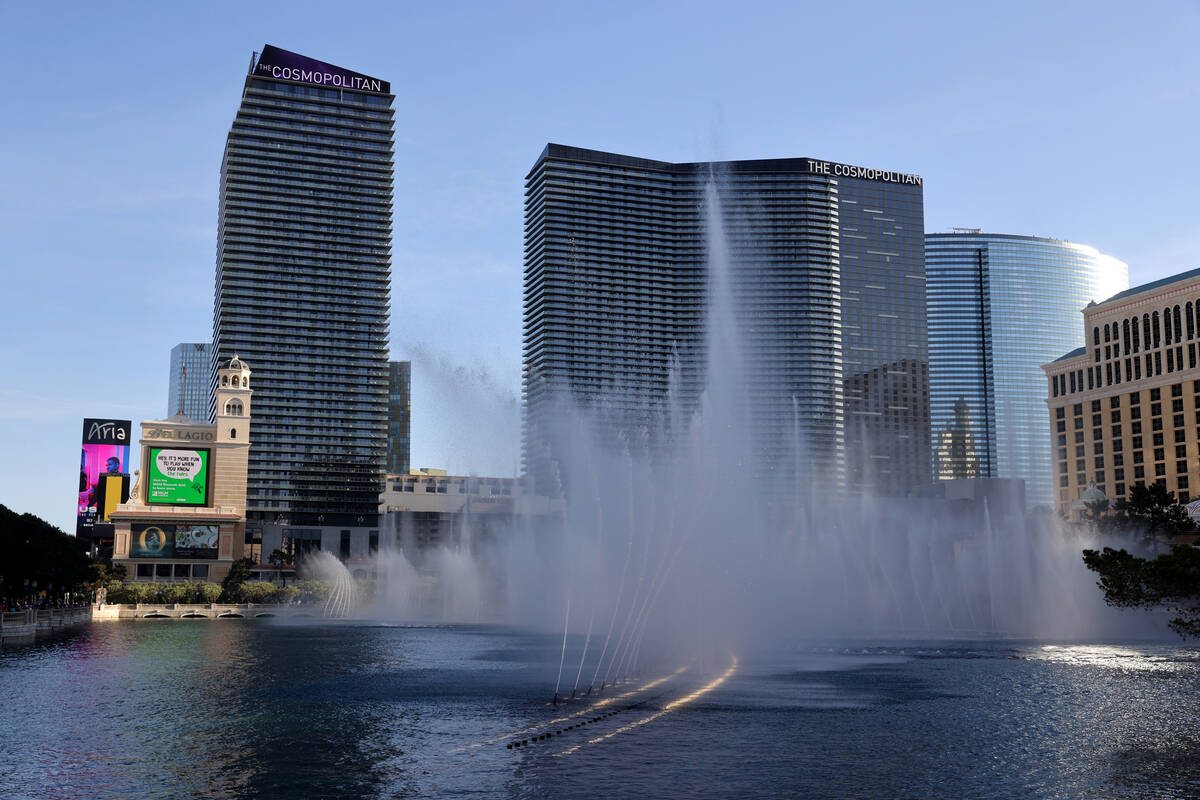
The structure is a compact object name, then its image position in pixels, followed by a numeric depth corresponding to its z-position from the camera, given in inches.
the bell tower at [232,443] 7190.0
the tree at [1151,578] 2198.6
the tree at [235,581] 5442.9
